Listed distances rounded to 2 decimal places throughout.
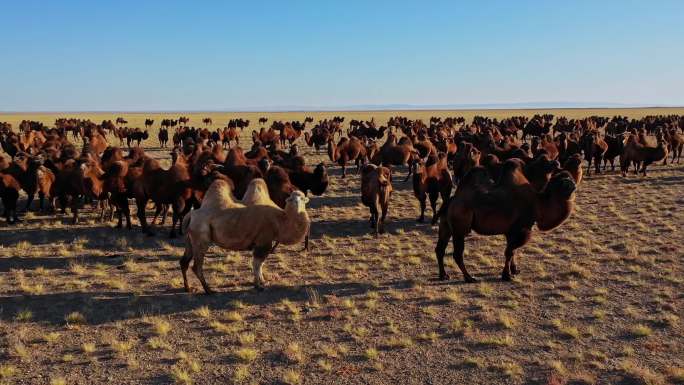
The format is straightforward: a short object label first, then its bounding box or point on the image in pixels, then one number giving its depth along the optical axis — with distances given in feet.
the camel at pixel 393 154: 71.46
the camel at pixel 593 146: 73.31
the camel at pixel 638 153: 73.83
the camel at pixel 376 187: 41.09
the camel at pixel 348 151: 75.92
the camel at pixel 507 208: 28.04
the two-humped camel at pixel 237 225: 26.89
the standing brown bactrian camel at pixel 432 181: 45.62
